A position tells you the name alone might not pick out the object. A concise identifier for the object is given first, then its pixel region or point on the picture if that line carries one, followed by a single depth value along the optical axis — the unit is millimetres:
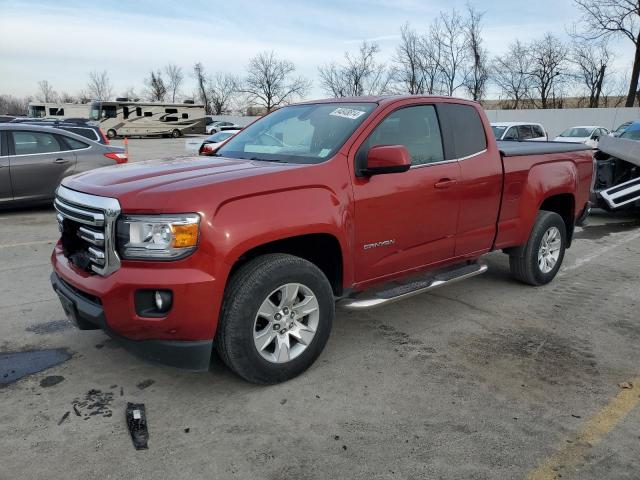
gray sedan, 8984
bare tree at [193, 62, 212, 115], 82938
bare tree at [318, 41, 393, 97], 49719
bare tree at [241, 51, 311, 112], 67688
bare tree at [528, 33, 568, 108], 45094
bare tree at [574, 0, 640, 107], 34594
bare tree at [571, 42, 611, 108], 44219
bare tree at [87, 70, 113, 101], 98500
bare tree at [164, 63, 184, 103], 87938
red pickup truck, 2984
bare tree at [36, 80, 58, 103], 110512
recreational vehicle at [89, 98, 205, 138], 44219
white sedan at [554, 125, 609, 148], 21859
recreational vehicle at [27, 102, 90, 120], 47250
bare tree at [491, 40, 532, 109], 46531
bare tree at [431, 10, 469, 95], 43562
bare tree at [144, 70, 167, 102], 86250
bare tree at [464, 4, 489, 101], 42750
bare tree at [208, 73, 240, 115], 83625
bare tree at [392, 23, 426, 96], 44406
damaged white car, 9172
